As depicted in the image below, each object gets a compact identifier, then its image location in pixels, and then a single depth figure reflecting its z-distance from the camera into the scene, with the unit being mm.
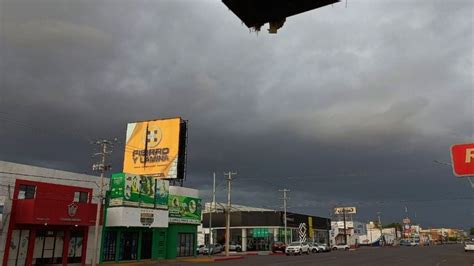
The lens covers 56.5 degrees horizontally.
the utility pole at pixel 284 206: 75875
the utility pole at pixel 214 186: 66669
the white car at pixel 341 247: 85338
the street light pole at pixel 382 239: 127119
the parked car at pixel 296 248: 58156
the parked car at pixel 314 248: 66500
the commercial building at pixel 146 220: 39375
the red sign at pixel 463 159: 13836
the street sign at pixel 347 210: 121562
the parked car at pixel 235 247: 70812
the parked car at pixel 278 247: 65688
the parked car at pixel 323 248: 69750
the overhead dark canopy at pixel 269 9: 5969
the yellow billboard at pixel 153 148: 51406
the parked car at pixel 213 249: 60722
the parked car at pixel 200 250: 62938
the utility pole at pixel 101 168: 33031
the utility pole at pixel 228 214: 49297
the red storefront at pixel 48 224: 31188
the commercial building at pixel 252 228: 77062
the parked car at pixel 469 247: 64325
